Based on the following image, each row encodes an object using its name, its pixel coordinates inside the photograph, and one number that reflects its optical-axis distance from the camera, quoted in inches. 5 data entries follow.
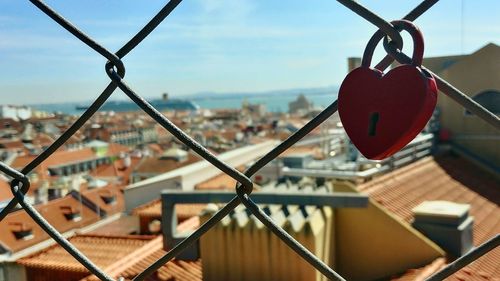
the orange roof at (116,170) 634.8
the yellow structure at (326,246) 112.1
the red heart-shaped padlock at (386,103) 14.9
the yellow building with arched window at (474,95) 122.6
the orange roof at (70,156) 634.8
